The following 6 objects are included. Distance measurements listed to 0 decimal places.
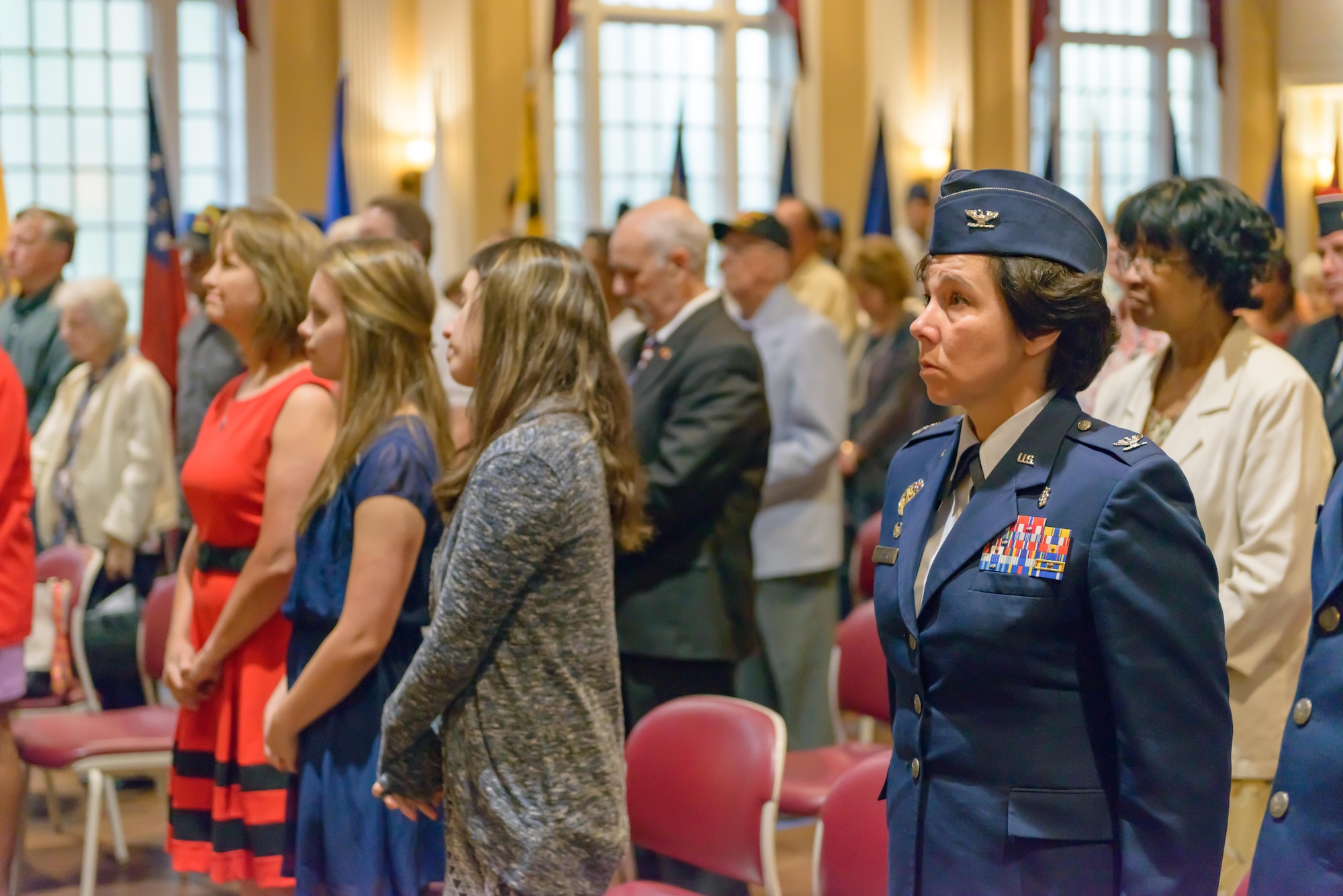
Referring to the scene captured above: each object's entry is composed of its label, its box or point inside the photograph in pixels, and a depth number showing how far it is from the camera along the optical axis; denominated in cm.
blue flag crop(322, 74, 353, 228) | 845
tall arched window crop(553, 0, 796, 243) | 1016
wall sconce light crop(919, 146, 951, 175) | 1029
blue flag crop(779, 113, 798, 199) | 927
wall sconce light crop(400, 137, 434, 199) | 934
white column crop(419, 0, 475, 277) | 935
